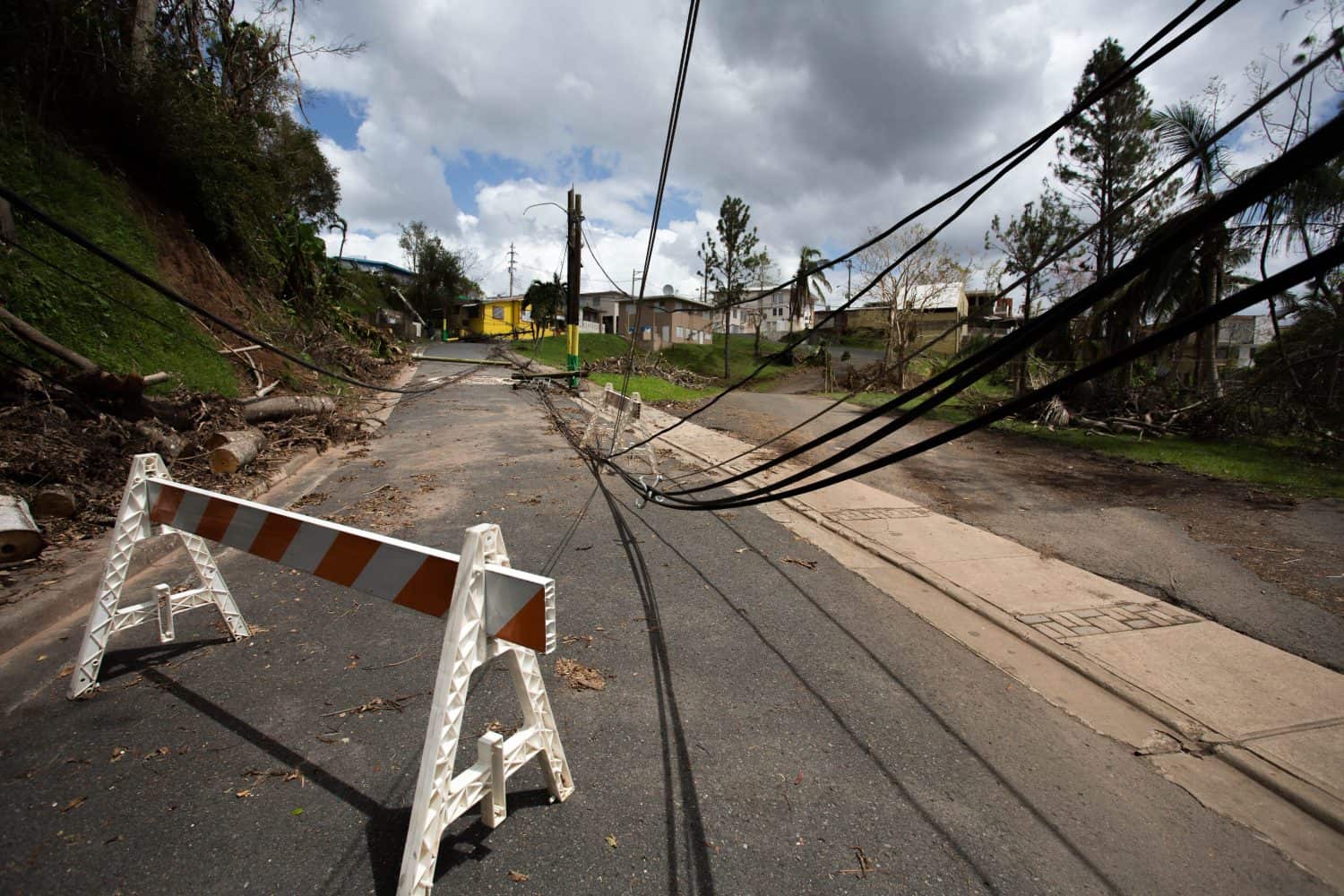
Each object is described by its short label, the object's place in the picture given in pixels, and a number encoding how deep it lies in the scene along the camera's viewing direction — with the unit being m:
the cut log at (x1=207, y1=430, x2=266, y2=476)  6.66
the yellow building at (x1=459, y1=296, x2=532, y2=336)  62.22
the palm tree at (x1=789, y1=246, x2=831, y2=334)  35.03
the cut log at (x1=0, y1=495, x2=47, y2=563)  4.22
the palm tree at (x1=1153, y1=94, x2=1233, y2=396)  12.30
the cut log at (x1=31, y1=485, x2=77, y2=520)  4.95
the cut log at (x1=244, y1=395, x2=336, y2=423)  8.83
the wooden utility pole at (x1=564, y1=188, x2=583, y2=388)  17.06
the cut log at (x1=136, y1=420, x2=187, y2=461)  6.38
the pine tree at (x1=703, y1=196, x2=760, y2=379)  44.56
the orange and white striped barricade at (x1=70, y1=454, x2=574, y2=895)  1.96
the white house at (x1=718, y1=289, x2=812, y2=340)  69.56
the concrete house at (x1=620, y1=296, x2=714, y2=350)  63.03
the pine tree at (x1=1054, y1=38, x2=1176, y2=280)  20.08
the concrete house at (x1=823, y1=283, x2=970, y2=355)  33.78
